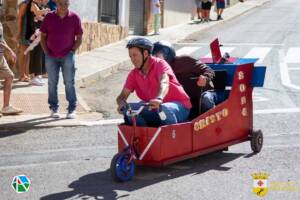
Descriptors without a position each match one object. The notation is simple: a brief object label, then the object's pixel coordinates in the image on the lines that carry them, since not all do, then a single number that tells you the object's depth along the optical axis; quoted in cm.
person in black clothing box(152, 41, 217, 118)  895
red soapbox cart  792
